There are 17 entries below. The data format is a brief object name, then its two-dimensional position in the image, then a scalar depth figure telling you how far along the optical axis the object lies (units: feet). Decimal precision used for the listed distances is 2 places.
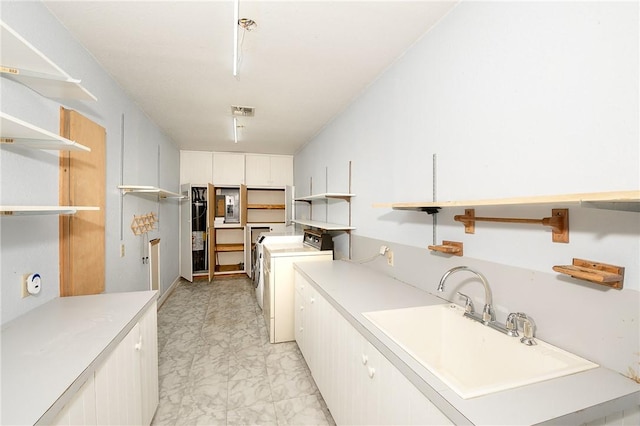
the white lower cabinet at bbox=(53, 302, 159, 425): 3.41
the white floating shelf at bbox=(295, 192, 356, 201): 9.42
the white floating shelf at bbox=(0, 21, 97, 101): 3.56
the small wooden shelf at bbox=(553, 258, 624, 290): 2.88
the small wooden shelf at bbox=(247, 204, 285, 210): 18.66
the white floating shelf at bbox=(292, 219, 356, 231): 9.37
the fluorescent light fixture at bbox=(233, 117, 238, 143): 12.01
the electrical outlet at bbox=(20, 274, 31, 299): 4.70
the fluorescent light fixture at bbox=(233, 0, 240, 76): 4.39
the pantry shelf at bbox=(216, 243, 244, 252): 19.04
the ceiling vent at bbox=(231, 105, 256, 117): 10.51
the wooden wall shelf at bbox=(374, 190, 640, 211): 2.20
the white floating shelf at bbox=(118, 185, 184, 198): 8.23
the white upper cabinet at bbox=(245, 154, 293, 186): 18.85
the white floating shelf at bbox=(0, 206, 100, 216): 3.42
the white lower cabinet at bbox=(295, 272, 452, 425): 3.34
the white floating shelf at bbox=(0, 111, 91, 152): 3.54
